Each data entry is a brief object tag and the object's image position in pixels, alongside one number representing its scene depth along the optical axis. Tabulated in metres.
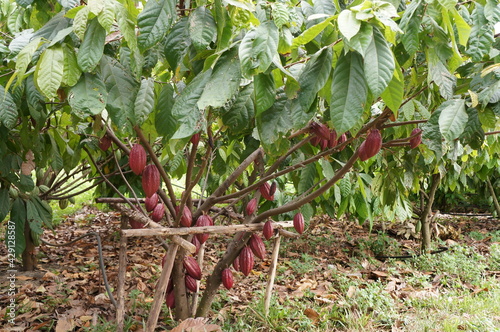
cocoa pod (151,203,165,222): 1.88
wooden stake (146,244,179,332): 1.67
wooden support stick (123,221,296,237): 1.53
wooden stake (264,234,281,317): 2.32
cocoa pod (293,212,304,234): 2.03
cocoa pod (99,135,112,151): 1.67
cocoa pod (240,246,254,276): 1.99
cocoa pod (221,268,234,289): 2.06
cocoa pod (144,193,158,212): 1.83
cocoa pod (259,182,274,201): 2.02
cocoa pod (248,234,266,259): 2.01
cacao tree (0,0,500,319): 0.80
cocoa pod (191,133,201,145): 1.30
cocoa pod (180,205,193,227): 1.77
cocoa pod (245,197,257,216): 2.09
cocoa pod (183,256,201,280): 1.89
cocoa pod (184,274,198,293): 2.02
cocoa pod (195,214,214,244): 1.83
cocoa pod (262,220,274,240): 1.97
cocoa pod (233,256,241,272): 2.19
